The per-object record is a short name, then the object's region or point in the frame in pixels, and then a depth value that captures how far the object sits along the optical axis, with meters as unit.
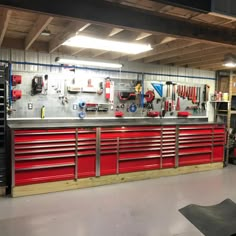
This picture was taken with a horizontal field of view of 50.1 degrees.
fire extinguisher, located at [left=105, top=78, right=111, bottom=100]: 4.41
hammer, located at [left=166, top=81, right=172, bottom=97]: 5.04
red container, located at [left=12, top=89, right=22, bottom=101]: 3.72
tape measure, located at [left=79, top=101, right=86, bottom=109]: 4.22
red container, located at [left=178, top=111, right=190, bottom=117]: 5.15
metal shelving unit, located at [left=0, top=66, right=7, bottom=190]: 3.23
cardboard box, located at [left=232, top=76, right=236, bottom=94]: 5.47
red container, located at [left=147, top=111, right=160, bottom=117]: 4.83
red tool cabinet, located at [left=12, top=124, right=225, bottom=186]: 3.33
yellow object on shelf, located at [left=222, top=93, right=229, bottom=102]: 5.35
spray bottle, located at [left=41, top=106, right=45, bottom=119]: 3.96
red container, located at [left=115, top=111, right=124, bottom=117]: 4.51
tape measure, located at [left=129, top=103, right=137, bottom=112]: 4.70
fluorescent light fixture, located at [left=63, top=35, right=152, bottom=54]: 2.88
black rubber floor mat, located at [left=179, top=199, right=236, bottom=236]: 2.50
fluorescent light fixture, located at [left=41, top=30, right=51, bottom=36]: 3.22
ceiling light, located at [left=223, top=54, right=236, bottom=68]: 3.63
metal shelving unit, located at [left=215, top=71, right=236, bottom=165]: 5.34
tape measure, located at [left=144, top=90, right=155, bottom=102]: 4.80
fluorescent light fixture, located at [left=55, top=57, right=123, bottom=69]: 3.79
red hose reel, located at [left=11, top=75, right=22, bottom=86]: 3.73
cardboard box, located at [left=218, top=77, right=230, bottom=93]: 5.64
